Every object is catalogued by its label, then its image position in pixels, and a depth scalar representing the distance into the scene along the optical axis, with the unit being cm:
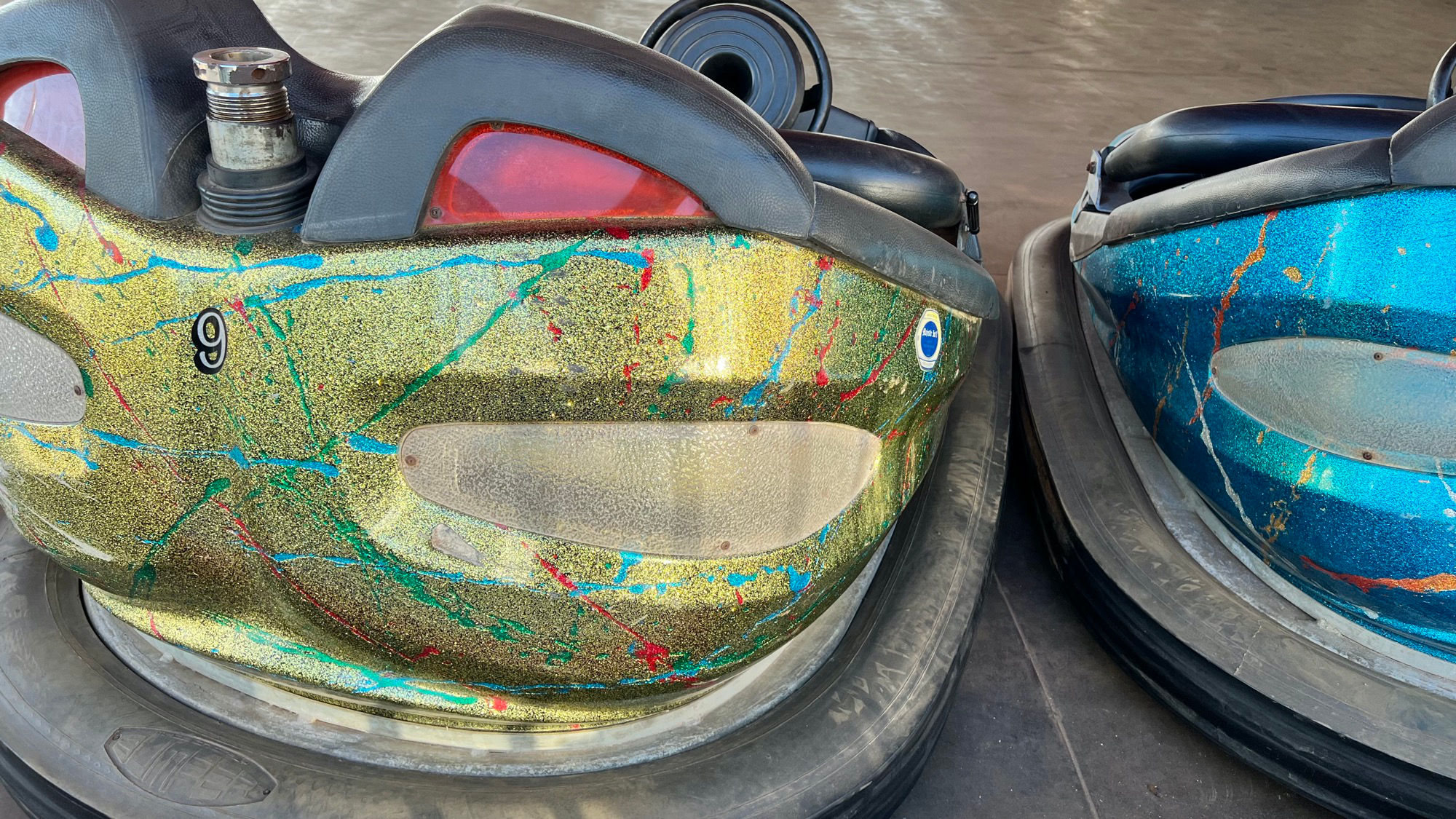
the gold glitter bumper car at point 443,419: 76
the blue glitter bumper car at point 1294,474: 107
